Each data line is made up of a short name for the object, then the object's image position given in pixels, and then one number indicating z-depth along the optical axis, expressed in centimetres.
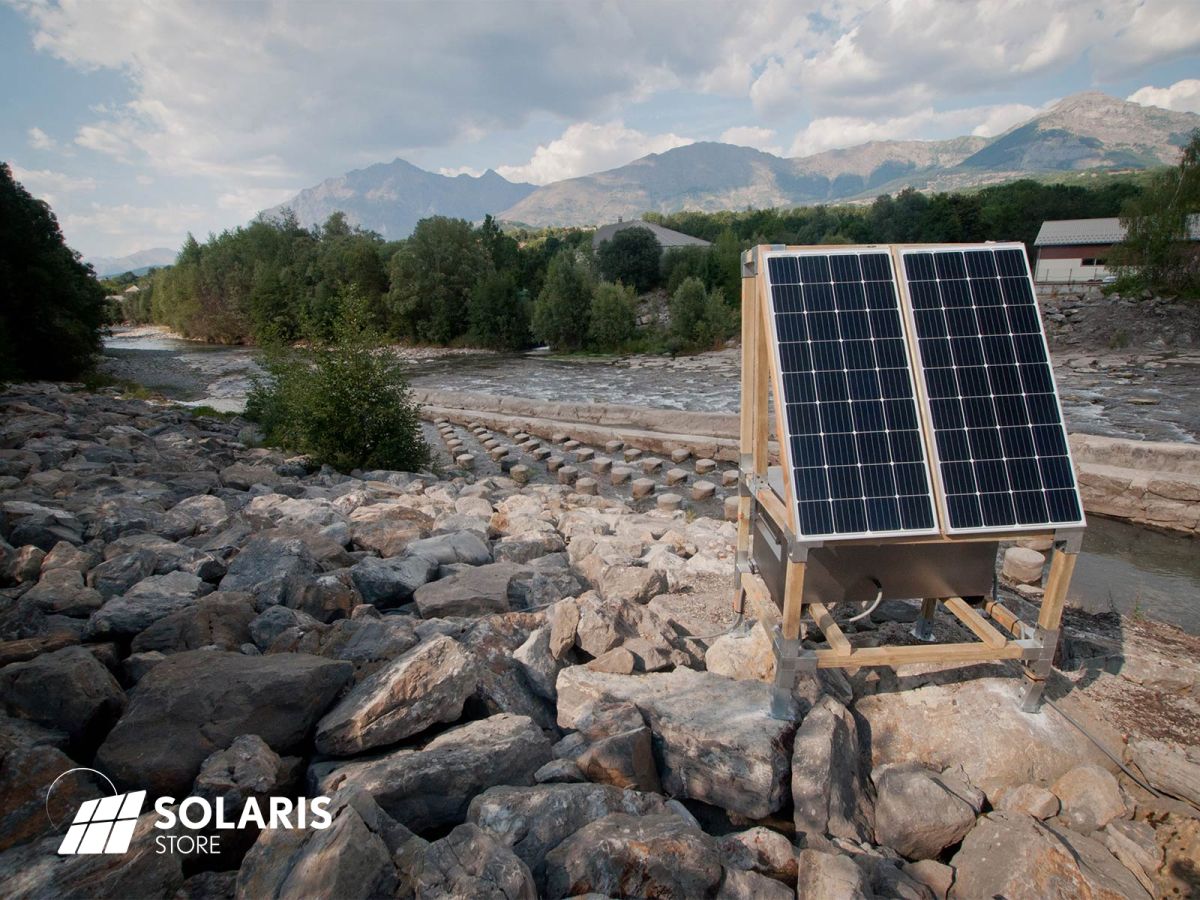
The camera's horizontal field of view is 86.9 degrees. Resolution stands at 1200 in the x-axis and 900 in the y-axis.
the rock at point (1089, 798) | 430
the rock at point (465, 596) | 633
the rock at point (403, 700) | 418
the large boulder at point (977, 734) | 471
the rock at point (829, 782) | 431
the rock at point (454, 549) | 774
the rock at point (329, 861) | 290
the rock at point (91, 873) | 302
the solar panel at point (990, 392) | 473
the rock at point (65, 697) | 409
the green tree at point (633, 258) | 6469
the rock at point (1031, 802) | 437
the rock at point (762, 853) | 383
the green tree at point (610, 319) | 5075
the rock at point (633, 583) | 711
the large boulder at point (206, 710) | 382
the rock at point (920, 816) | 421
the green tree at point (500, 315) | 5756
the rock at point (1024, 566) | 841
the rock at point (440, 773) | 382
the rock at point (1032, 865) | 367
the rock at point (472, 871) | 301
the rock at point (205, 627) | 513
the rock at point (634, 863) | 332
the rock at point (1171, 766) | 441
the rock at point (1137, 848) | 396
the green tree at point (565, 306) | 5206
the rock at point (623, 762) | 431
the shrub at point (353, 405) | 1434
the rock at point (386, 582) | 672
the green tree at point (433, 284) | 6122
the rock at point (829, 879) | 339
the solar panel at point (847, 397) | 464
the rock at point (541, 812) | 360
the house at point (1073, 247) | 5641
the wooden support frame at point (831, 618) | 471
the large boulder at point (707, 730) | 442
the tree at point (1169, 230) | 3788
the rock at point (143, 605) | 530
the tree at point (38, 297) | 2858
